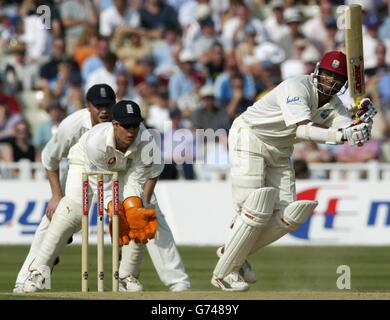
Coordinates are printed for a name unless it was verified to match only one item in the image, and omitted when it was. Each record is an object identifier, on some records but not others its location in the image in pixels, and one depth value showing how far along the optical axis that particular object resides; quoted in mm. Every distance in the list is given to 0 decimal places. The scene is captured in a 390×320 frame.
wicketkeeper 8688
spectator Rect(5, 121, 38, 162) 15695
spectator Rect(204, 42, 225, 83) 17406
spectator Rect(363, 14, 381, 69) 17109
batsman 8852
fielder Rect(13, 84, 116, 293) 9328
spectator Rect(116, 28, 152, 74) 17734
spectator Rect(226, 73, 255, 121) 16330
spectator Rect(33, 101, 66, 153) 15969
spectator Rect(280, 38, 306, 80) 17125
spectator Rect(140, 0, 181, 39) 18250
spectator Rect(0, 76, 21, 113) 16625
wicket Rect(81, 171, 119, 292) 8484
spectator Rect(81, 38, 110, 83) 17156
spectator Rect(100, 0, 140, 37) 18156
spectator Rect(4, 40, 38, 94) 17234
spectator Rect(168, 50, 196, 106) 17000
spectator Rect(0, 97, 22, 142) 15977
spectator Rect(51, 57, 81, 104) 16875
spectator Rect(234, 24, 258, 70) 17469
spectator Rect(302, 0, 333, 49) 17781
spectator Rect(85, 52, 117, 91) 16906
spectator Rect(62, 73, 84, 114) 16172
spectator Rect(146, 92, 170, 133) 16266
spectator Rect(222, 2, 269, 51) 17812
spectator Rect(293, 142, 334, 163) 15609
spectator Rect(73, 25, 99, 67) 17484
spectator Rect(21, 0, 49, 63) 17656
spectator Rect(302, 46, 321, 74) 16750
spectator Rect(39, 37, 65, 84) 17266
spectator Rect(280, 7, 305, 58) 17641
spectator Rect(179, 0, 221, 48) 17906
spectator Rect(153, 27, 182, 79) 17531
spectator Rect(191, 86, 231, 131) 16005
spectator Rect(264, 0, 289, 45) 17772
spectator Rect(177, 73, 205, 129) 16422
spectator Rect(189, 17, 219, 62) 17656
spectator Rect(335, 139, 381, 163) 15734
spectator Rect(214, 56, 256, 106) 16828
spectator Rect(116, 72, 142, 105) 16422
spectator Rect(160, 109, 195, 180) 15211
